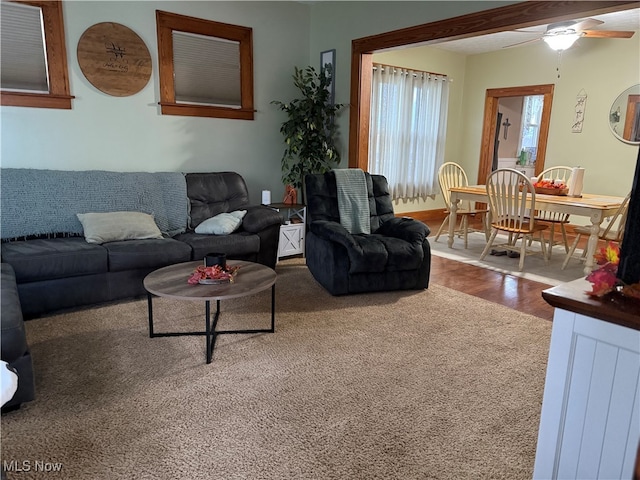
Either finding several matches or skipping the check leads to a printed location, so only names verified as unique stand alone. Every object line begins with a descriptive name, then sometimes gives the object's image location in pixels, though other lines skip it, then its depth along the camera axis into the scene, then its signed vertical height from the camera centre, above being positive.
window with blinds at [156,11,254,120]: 4.10 +0.72
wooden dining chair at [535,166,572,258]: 4.77 -0.74
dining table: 3.91 -0.50
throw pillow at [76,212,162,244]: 3.24 -0.63
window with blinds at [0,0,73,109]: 3.37 +0.64
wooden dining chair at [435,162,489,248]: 5.28 -0.46
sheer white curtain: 5.92 +0.26
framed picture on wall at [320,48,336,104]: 4.78 +0.88
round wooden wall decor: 3.68 +0.68
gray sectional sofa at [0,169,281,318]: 2.93 -0.71
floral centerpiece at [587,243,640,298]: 1.20 -0.35
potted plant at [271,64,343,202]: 4.64 +0.19
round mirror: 5.32 +0.43
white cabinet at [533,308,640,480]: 1.14 -0.66
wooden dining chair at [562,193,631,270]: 3.83 -0.75
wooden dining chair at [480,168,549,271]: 4.25 -0.58
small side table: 4.36 -0.84
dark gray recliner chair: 3.38 -0.80
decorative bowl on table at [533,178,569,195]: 4.52 -0.37
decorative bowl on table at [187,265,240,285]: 2.49 -0.74
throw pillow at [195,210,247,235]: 3.69 -0.67
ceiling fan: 3.97 +1.09
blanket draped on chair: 3.87 -0.48
